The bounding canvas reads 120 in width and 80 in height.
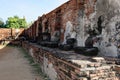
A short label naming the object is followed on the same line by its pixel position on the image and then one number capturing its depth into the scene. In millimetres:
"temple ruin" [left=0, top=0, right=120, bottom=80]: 1365
